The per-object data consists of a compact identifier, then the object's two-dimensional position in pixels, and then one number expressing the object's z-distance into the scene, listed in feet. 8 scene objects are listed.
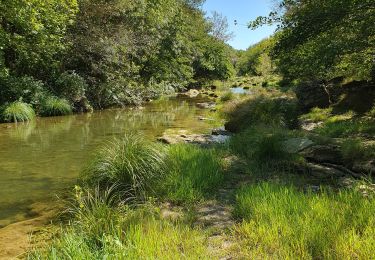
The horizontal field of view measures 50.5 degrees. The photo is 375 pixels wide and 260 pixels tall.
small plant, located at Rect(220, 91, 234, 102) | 81.74
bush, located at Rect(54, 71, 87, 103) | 69.62
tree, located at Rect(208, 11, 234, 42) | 182.52
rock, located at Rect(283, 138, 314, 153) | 27.02
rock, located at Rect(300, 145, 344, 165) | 25.30
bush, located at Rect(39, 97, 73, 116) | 63.93
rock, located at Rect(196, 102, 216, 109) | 81.87
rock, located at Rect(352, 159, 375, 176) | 22.16
